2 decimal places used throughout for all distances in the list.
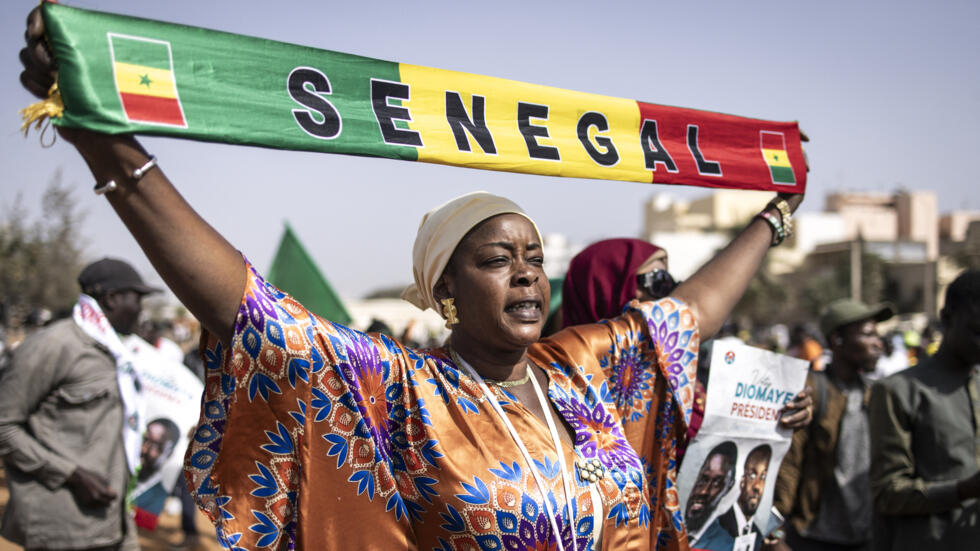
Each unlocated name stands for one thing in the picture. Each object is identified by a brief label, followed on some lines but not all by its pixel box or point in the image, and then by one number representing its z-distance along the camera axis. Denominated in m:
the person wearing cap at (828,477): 4.34
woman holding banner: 1.72
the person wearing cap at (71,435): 3.96
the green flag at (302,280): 6.60
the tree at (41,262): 26.03
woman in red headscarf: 3.18
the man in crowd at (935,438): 3.32
